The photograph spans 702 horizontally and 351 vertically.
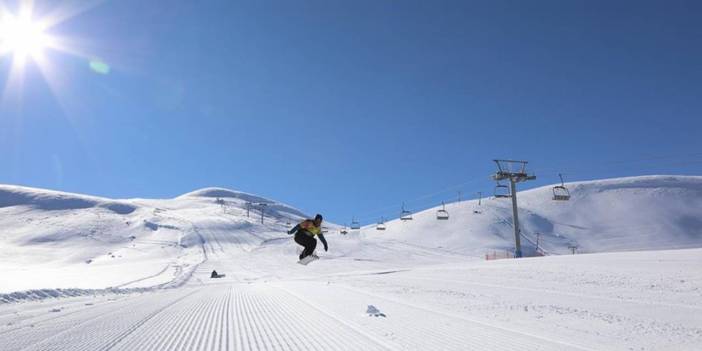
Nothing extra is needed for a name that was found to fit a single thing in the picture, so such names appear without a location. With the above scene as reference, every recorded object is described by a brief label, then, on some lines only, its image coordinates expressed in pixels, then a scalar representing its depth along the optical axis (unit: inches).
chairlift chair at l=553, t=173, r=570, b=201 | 1584.3
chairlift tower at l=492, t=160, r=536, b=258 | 1819.6
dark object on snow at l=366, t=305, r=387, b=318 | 348.5
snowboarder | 462.0
